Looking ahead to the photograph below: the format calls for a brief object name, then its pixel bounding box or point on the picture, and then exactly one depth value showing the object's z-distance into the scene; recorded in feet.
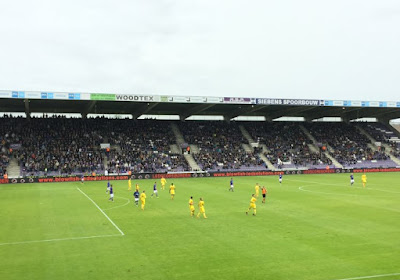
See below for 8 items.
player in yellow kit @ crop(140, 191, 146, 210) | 86.02
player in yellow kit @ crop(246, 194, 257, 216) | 78.28
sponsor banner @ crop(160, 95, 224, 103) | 186.60
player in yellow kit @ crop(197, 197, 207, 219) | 75.25
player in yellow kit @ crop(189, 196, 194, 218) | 77.03
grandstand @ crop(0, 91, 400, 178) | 182.91
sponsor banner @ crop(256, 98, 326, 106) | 200.85
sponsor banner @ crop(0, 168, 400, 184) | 162.30
